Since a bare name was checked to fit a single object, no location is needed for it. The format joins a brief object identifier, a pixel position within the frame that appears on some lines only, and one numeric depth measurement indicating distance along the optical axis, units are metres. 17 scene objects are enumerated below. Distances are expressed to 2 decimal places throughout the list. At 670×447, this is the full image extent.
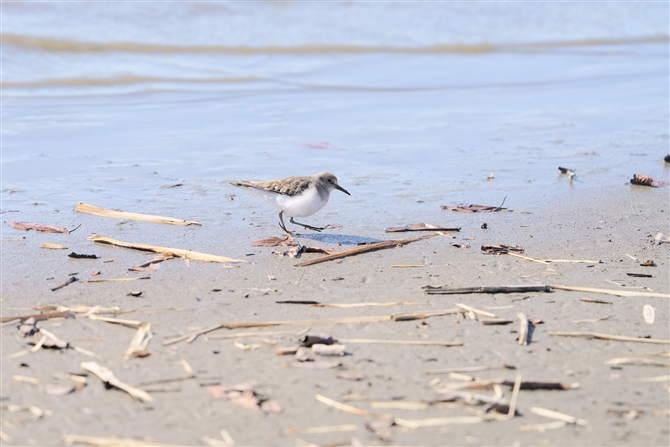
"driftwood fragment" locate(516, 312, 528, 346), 8.45
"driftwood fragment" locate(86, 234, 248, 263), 11.37
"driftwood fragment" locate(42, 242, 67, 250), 11.71
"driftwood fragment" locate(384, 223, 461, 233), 12.91
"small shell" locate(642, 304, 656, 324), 9.10
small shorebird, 12.66
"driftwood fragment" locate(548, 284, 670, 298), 9.85
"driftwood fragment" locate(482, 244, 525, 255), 11.74
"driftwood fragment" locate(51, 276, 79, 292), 10.05
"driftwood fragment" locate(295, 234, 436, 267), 11.52
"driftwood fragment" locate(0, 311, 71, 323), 8.87
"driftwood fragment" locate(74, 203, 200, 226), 13.08
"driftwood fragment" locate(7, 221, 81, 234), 12.52
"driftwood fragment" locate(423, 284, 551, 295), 9.88
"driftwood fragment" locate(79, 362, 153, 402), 7.22
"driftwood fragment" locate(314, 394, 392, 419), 6.97
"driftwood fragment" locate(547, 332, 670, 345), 8.53
